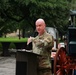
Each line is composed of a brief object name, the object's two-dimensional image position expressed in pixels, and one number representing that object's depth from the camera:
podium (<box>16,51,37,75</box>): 6.07
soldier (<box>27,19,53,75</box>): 6.37
